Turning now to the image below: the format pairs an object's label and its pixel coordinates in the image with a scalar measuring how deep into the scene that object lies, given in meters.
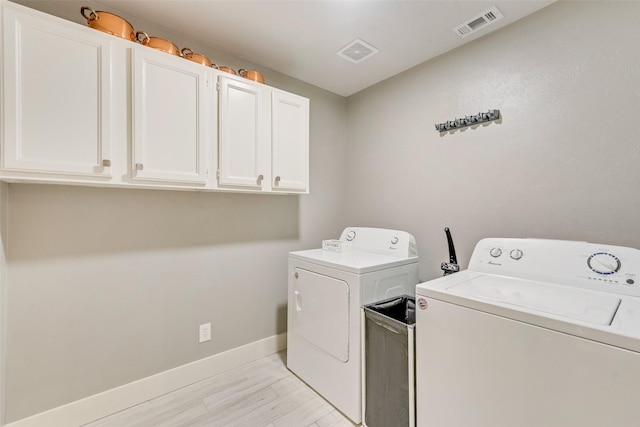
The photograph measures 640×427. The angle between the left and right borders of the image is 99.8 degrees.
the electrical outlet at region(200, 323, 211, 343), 1.98
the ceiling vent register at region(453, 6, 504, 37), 1.63
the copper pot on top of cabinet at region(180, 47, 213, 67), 1.71
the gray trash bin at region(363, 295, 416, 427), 1.33
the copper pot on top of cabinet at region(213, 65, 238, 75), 1.86
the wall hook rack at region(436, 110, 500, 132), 1.79
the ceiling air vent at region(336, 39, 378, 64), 1.96
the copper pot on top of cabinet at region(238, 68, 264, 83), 1.94
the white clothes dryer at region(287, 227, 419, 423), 1.58
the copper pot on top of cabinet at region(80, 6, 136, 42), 1.38
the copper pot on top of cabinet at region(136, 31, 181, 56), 1.50
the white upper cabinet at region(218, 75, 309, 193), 1.75
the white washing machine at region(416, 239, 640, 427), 0.80
